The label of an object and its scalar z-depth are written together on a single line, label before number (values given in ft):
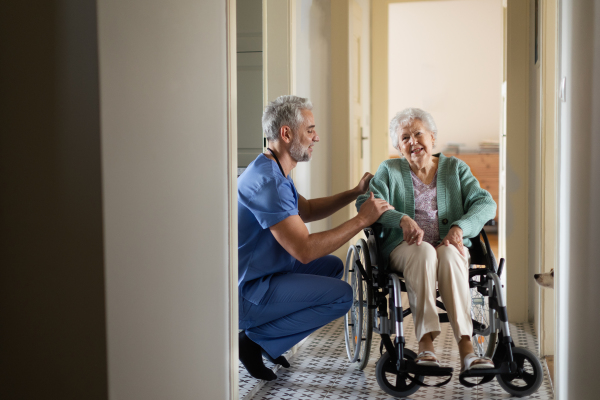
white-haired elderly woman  6.76
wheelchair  6.41
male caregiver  7.07
